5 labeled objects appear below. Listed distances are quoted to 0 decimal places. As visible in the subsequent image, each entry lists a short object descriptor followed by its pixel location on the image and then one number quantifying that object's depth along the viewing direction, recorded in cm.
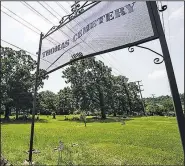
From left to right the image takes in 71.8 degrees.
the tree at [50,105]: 5050
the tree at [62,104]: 5108
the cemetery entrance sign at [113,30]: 264
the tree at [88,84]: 3400
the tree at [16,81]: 3038
